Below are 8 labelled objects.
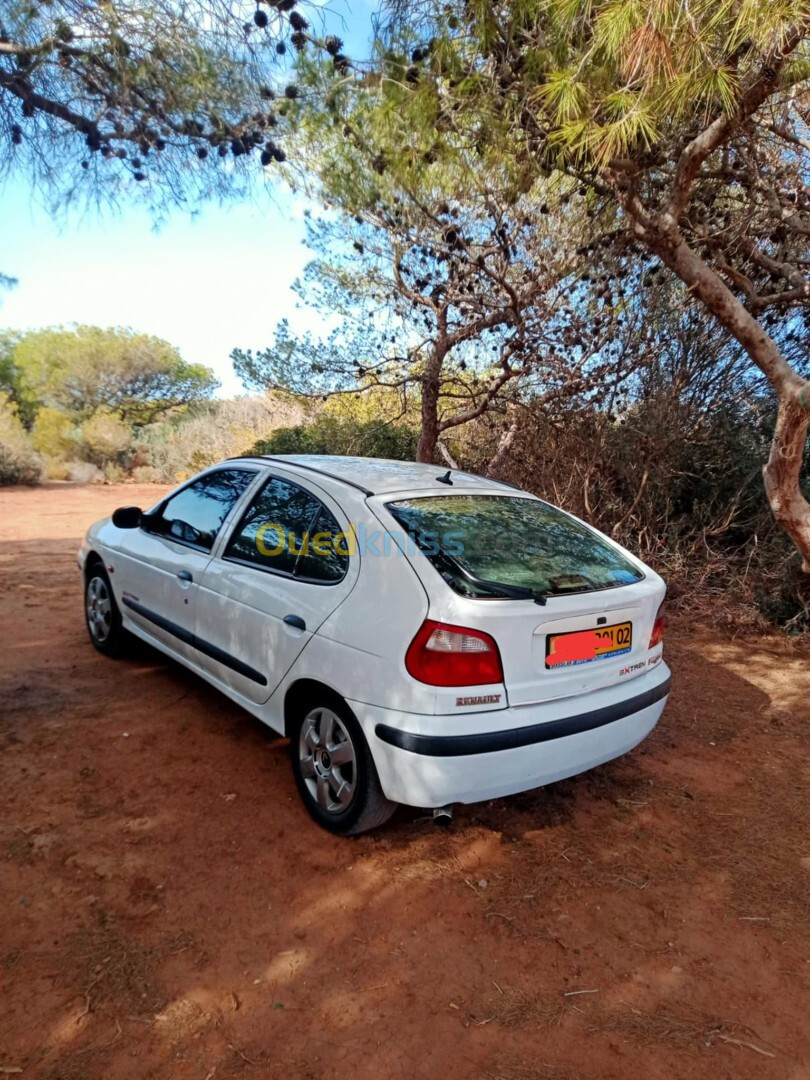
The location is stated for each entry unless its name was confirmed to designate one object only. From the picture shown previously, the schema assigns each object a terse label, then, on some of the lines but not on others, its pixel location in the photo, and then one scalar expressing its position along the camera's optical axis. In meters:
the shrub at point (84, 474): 19.06
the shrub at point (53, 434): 21.00
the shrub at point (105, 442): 20.50
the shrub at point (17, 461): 16.11
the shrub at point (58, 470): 19.62
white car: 2.28
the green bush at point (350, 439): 11.01
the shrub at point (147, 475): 19.78
